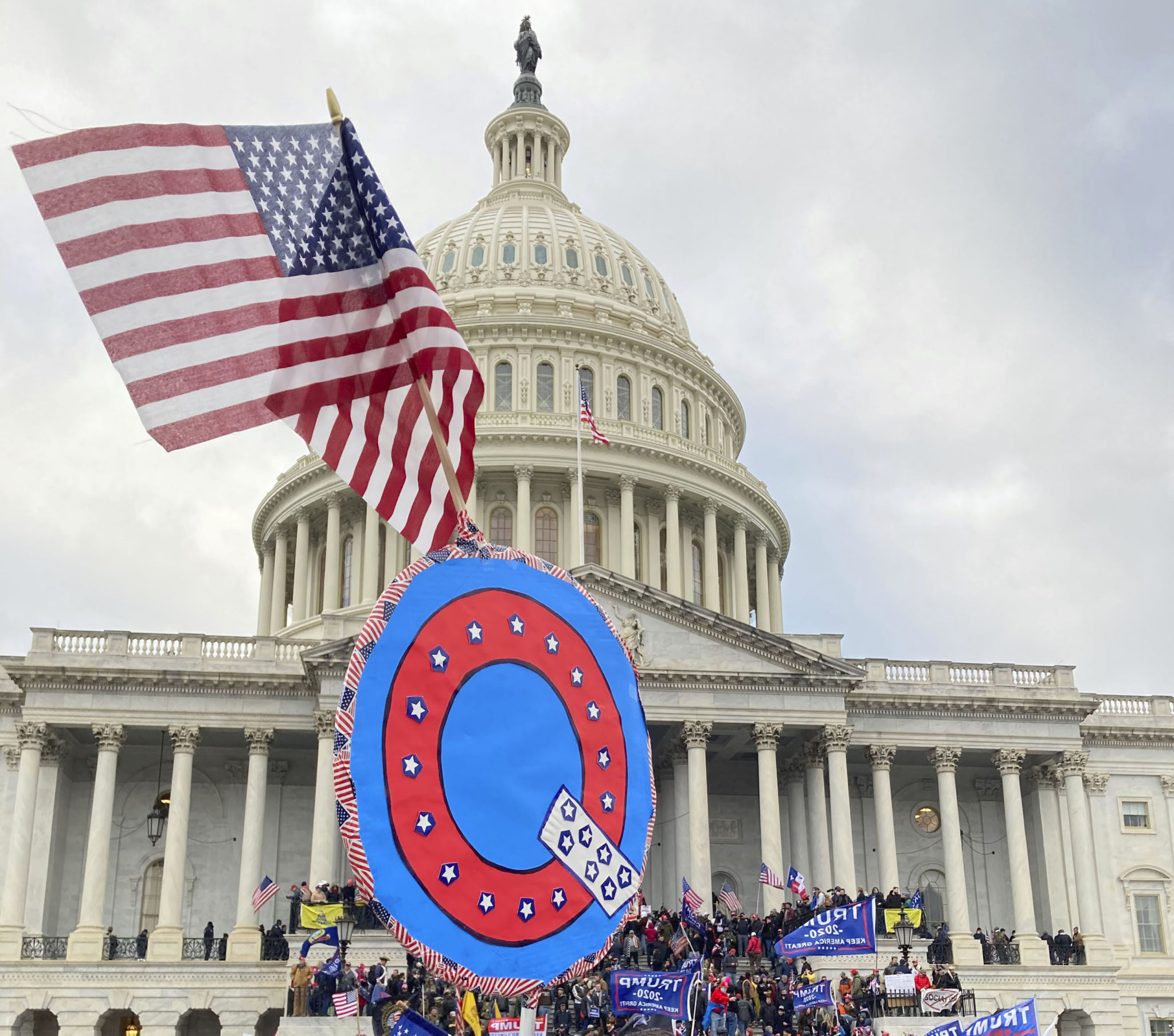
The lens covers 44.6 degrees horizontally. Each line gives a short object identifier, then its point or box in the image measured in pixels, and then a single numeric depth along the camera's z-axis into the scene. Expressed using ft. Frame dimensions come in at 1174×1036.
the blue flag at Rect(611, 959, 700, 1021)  65.10
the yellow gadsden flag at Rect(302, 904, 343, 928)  130.31
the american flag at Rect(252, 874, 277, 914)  143.74
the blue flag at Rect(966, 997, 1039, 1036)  66.54
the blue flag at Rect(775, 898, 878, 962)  95.76
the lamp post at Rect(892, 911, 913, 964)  138.62
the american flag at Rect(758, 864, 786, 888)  152.97
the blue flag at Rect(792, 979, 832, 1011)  93.50
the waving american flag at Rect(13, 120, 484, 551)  28.43
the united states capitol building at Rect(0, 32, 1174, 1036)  158.30
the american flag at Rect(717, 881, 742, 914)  146.72
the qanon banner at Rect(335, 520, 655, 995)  26.86
